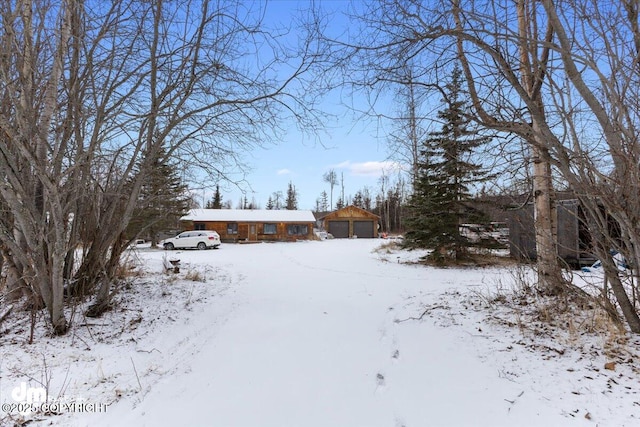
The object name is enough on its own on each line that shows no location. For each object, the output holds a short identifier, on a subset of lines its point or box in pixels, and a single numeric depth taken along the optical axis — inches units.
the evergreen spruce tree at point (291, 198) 2495.1
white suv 959.0
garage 1486.2
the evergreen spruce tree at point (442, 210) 479.2
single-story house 1242.0
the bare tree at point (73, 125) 156.3
